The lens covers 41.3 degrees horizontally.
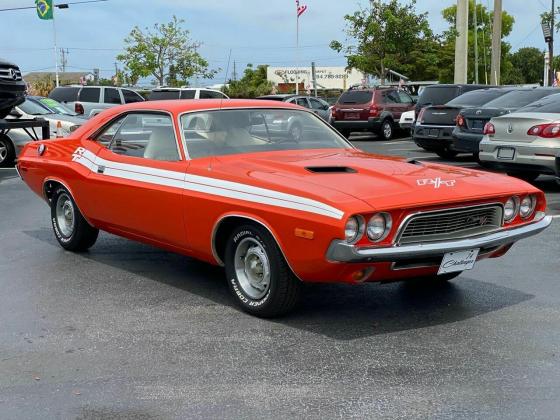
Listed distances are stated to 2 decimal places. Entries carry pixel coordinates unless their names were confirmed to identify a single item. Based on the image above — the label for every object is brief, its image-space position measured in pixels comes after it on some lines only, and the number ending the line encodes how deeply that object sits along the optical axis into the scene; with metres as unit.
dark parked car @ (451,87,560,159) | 13.58
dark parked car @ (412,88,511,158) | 15.67
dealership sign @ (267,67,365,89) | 81.19
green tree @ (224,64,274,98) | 62.75
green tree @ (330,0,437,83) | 34.09
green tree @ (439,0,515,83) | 92.31
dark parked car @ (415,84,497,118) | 19.20
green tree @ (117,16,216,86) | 48.22
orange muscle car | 4.58
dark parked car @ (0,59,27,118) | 12.88
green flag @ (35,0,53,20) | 36.67
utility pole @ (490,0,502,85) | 33.32
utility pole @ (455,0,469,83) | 28.34
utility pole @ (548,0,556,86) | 35.22
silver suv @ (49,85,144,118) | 23.75
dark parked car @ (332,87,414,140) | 24.17
